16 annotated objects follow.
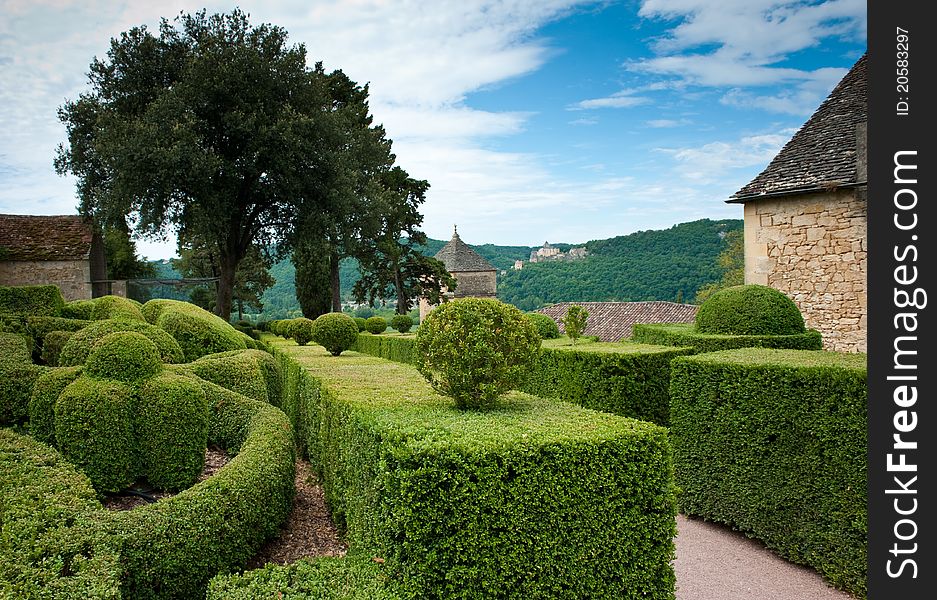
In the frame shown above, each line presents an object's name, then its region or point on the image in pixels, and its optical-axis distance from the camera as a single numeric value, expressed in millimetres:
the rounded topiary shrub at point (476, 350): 4750
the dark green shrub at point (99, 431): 5770
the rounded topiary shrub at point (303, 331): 16719
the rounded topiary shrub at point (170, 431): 6129
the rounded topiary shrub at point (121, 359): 6117
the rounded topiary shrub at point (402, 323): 26467
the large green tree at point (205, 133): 20406
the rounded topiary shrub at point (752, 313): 9586
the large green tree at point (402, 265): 34469
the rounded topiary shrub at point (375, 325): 24891
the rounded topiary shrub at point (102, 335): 7284
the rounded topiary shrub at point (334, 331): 11797
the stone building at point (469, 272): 45312
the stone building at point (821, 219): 11938
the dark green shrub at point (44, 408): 6234
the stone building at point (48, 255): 19781
